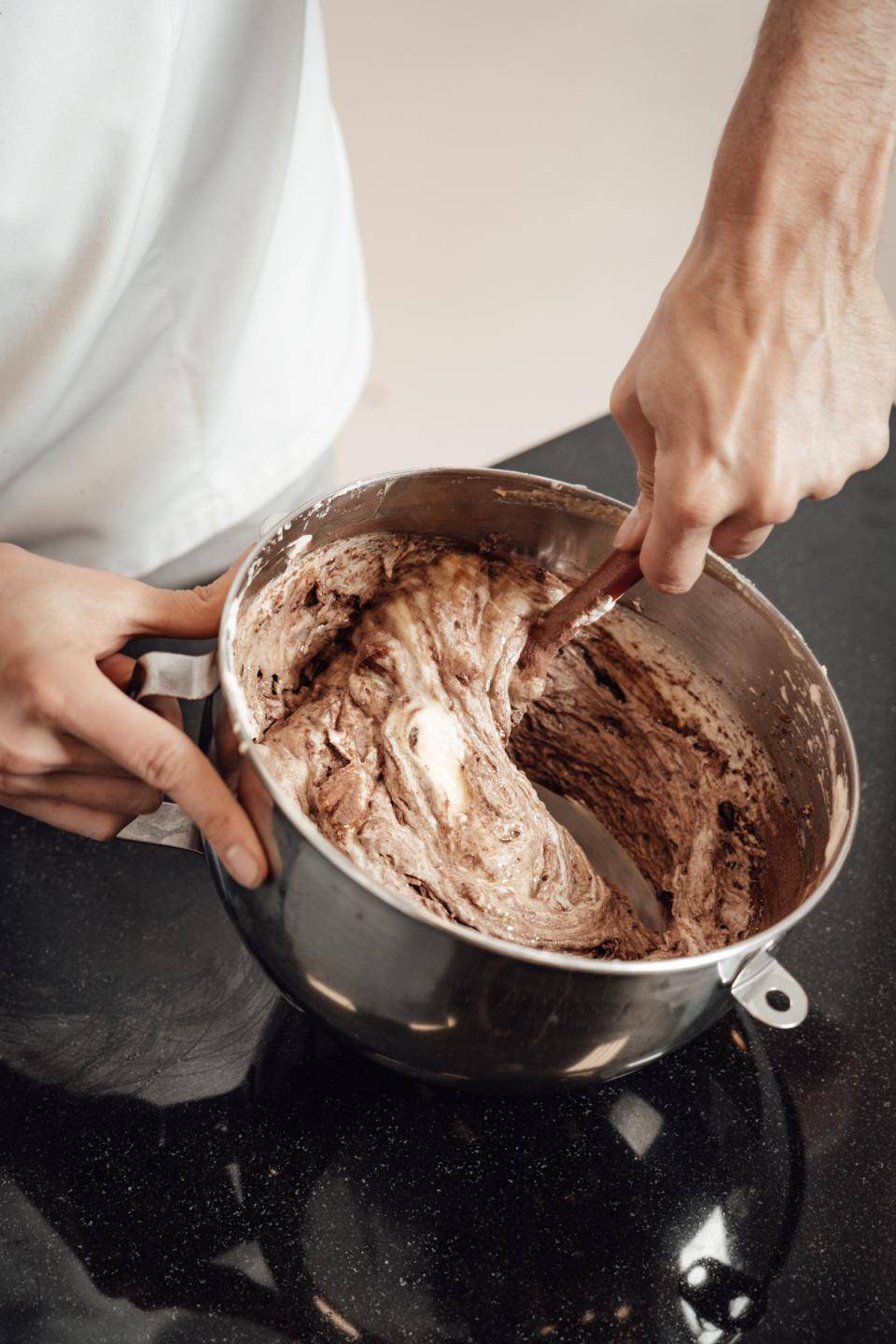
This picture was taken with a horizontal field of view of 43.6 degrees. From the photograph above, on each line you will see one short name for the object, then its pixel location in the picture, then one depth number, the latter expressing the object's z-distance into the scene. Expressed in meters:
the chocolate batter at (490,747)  0.84
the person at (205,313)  0.70
